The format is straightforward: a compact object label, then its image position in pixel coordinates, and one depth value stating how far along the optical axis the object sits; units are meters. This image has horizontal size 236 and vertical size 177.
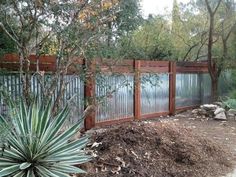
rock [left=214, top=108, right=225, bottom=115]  6.28
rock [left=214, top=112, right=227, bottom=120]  6.18
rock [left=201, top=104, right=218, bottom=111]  6.52
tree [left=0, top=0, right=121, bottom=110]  3.10
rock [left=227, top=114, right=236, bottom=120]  6.32
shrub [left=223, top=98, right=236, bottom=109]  6.55
